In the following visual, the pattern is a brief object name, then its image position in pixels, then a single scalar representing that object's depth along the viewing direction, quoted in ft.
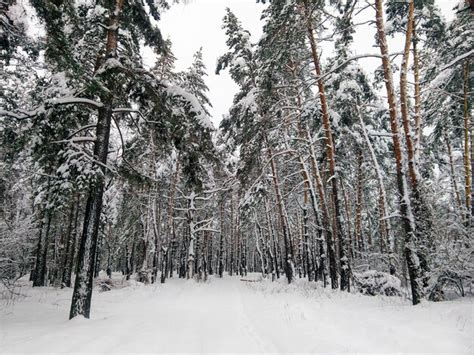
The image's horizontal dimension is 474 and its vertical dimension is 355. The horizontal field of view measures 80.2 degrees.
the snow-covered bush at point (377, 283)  34.53
